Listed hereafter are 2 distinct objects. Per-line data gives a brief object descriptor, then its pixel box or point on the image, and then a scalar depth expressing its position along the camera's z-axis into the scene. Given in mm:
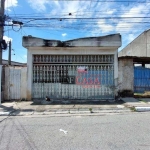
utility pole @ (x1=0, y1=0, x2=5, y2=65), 8906
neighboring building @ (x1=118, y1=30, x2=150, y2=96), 10578
